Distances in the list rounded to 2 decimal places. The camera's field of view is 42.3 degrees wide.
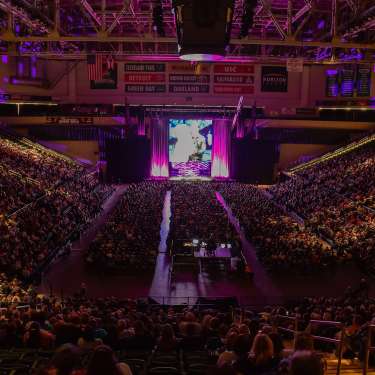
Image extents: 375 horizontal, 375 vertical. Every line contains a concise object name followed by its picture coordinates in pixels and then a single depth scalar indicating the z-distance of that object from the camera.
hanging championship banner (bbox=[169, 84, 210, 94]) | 36.59
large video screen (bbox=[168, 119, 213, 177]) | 38.84
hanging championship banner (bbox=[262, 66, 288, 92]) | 36.72
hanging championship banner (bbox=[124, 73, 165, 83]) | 36.34
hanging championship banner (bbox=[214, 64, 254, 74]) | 35.88
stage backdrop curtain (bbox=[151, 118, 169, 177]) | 39.12
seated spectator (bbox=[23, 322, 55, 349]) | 6.09
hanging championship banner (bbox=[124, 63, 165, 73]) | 36.12
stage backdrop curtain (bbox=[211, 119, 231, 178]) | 39.12
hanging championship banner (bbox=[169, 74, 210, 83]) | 36.34
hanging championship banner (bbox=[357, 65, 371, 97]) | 32.16
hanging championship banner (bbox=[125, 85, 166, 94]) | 36.56
